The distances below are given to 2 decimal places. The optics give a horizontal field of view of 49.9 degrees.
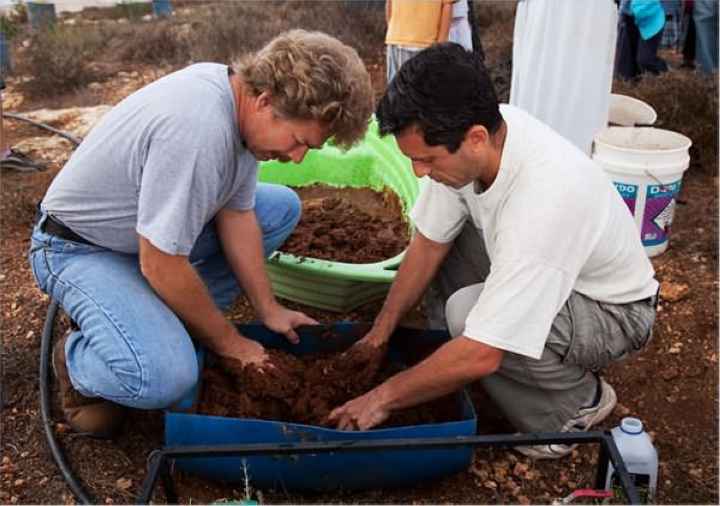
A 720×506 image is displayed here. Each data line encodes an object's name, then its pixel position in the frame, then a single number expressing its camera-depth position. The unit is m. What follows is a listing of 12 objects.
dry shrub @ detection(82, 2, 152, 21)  10.69
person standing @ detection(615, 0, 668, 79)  5.27
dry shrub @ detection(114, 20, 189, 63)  7.87
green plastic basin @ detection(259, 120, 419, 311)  2.62
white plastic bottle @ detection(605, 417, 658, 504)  2.01
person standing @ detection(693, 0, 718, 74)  5.81
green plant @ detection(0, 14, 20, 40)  7.91
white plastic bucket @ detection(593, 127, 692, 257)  3.15
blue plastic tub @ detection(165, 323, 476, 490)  1.90
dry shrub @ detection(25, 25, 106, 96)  6.68
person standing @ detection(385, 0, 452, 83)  3.97
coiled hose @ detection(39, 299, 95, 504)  2.08
